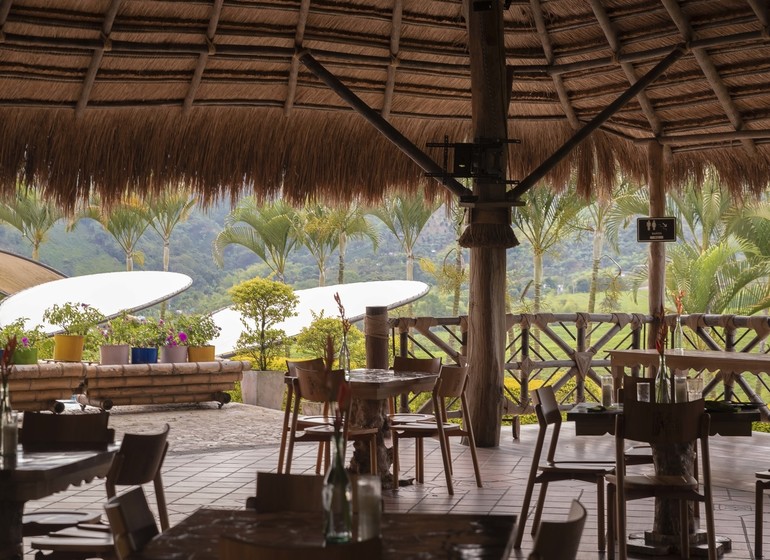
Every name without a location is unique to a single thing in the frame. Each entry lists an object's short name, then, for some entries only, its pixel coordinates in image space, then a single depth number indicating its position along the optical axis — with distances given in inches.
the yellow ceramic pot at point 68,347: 397.7
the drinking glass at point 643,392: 183.5
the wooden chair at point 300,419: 231.0
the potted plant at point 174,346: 415.2
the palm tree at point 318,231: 866.1
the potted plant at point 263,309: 483.8
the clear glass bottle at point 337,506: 90.7
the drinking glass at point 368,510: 93.2
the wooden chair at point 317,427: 213.2
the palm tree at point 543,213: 738.8
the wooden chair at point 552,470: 178.4
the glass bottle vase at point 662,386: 176.7
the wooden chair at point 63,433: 141.4
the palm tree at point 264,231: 890.7
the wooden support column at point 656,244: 351.3
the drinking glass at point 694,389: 186.5
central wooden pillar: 284.8
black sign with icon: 340.5
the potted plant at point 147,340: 407.8
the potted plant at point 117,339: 401.7
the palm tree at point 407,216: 880.3
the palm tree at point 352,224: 864.3
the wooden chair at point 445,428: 230.1
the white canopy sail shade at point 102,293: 513.8
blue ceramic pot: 406.9
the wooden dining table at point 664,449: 180.4
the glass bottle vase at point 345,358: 219.4
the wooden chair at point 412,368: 249.9
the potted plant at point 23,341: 362.3
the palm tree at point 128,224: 872.3
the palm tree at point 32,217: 909.2
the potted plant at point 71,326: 398.3
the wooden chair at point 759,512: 179.5
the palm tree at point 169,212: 896.3
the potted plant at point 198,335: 422.3
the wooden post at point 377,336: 317.7
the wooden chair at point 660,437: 160.2
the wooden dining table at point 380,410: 223.6
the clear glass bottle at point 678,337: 248.1
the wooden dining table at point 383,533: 92.1
